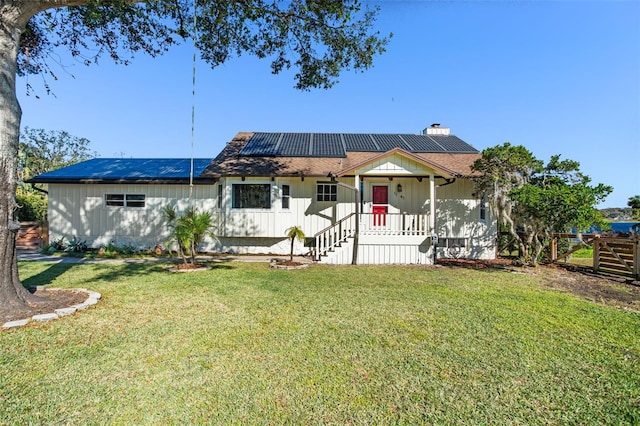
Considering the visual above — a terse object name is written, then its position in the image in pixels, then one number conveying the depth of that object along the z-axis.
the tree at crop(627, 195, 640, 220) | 13.01
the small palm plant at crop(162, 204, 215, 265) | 9.13
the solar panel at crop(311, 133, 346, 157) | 14.03
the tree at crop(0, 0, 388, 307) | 7.86
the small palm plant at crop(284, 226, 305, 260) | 10.63
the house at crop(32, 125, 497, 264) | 12.57
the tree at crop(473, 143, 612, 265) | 8.80
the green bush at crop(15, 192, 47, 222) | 16.91
